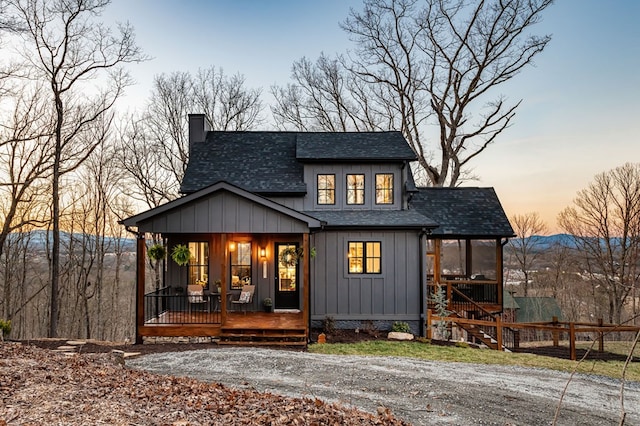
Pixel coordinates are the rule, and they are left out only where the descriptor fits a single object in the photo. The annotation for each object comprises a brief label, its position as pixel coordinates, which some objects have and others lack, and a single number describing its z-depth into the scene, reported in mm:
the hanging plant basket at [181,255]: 12359
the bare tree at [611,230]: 21625
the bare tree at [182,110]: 22125
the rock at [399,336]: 12242
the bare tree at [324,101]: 25109
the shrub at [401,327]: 12791
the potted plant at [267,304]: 13617
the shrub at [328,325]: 12534
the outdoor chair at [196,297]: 12933
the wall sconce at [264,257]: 13867
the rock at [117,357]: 8516
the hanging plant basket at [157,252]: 12398
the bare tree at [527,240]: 27797
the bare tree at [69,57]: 14664
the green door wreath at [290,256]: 13117
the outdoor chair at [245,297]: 12695
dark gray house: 11477
